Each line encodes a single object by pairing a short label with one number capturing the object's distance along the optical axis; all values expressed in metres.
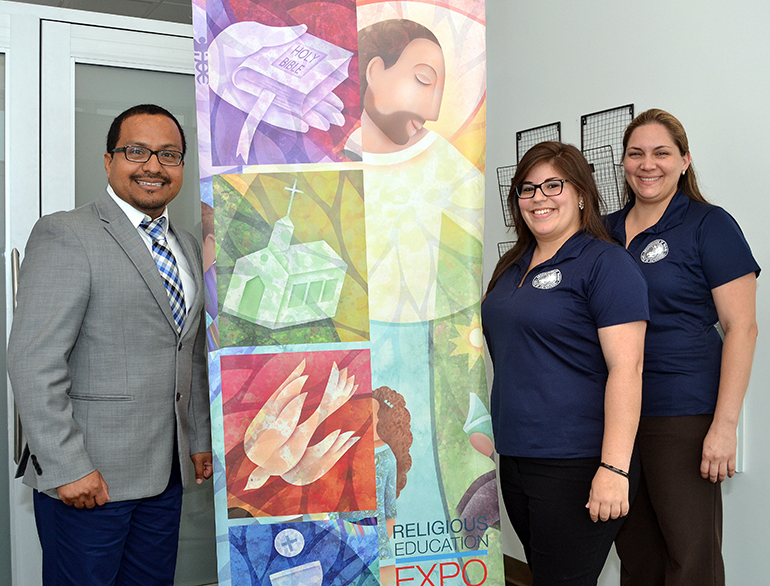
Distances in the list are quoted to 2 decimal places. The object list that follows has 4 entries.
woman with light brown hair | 1.63
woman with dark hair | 1.40
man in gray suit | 1.44
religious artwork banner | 1.56
